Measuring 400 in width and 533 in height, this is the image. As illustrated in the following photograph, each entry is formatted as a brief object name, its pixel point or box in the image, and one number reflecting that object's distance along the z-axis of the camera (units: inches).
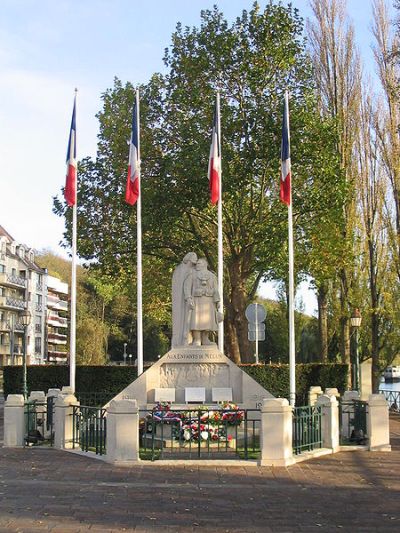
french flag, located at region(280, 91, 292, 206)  883.4
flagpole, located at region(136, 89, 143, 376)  954.4
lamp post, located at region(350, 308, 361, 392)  1058.1
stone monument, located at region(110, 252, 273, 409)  780.6
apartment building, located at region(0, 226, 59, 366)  3080.7
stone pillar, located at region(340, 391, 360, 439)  743.7
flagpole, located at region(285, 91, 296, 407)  827.6
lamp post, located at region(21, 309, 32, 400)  1183.0
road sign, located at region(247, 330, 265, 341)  1031.6
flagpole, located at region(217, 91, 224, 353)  905.3
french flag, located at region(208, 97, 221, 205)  940.6
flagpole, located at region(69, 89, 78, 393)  927.7
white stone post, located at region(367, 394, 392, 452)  677.3
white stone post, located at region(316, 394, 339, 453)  669.9
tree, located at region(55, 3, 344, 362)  1242.6
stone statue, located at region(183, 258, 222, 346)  812.3
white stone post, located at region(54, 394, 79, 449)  686.5
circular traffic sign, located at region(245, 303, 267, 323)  1021.8
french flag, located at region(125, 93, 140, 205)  936.9
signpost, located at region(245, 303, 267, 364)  1021.2
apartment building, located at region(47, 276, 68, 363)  4006.6
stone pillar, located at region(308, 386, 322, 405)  945.8
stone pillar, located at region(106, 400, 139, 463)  584.1
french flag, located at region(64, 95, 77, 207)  935.7
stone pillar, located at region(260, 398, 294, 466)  581.6
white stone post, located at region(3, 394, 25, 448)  703.7
